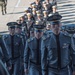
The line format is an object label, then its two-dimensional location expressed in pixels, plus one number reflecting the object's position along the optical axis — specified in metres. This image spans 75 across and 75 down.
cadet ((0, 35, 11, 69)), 8.74
